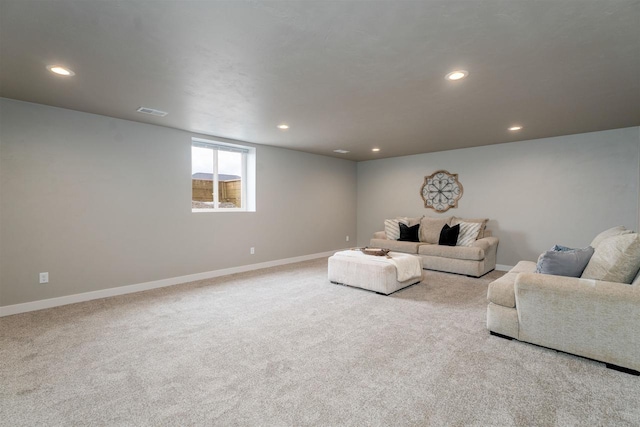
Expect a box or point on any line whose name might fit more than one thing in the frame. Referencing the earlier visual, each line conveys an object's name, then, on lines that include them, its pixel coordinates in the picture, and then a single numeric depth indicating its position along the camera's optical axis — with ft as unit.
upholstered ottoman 12.92
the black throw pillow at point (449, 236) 17.46
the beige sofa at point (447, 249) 16.16
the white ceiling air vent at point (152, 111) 11.66
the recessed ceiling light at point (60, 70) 8.15
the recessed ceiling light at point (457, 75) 8.41
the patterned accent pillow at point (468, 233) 17.13
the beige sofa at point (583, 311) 7.02
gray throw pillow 8.40
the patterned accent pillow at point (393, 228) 20.21
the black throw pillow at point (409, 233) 19.54
